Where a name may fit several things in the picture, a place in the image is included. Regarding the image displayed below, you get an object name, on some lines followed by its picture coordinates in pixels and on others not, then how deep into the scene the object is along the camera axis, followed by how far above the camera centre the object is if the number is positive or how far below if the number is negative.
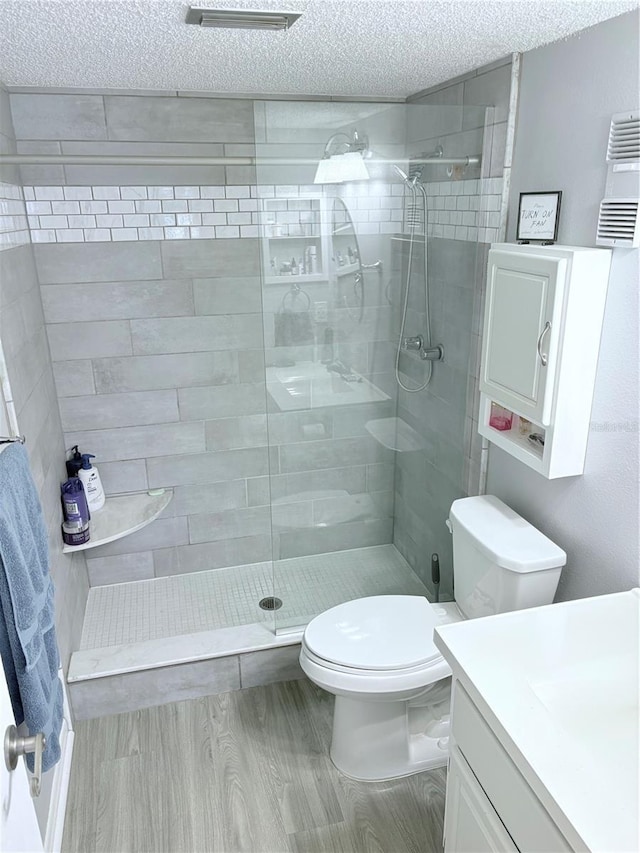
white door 1.05 -1.01
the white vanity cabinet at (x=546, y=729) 1.10 -0.97
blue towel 1.41 -0.88
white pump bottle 2.79 -1.14
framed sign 1.86 -0.03
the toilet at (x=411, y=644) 1.93 -1.34
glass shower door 2.21 -0.60
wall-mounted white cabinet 1.67 -0.37
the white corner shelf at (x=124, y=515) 2.66 -1.28
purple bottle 2.57 -1.17
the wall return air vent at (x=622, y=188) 1.52 +0.04
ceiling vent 1.43 +0.42
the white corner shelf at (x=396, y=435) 2.65 -0.91
